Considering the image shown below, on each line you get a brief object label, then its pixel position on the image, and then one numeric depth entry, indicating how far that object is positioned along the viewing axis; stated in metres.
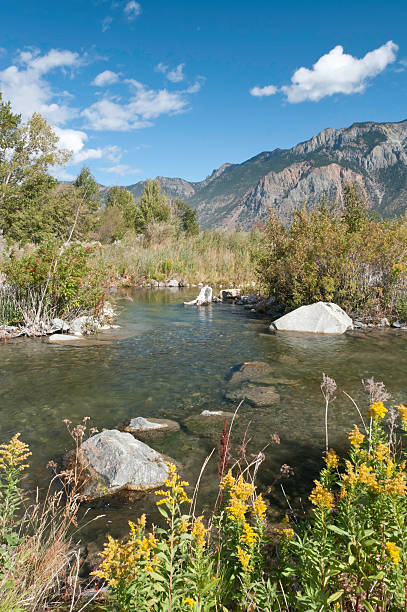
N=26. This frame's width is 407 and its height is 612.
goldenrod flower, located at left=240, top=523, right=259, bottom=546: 1.71
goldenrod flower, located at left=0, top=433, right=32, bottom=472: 2.15
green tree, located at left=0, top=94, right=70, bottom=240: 30.55
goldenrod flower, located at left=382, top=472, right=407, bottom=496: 1.70
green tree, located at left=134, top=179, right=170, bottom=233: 49.50
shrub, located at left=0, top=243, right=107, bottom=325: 10.23
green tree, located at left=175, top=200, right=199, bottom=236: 58.04
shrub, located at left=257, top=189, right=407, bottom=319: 12.59
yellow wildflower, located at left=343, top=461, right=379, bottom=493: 1.87
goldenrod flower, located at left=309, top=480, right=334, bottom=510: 1.82
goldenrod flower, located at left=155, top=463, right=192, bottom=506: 1.66
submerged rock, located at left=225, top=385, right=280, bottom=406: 6.25
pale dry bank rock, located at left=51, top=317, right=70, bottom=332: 10.91
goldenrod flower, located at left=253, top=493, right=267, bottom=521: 1.86
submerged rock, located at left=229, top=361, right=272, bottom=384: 7.39
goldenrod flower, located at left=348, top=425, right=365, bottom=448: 2.16
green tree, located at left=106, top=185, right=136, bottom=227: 54.00
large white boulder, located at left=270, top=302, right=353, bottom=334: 11.75
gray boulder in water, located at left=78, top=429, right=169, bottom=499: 3.81
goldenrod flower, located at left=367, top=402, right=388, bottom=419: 2.11
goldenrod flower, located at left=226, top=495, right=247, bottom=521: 1.78
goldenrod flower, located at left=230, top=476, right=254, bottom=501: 1.90
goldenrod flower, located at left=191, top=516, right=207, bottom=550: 1.67
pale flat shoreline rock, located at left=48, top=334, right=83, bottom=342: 10.21
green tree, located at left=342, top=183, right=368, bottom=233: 15.99
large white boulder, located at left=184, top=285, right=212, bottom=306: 18.06
